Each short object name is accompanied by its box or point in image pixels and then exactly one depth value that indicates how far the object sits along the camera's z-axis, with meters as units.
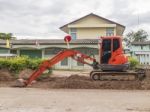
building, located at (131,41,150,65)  29.98
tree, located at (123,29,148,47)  49.77
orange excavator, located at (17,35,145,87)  11.34
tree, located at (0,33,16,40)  42.52
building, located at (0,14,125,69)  22.50
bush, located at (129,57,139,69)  18.17
